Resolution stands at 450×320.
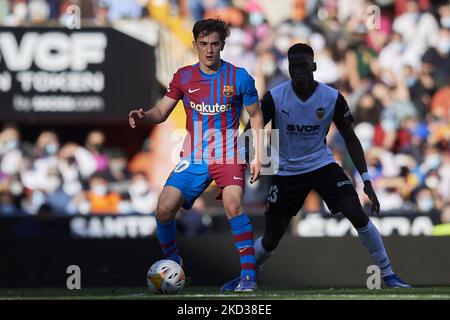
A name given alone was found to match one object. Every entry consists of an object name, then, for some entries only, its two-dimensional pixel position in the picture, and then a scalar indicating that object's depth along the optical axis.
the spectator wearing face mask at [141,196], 18.22
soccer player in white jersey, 10.96
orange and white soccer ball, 10.23
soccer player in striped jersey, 10.28
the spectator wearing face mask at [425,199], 17.77
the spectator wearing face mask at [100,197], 18.27
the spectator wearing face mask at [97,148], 19.59
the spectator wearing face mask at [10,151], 19.48
